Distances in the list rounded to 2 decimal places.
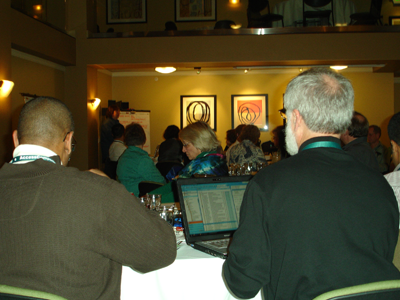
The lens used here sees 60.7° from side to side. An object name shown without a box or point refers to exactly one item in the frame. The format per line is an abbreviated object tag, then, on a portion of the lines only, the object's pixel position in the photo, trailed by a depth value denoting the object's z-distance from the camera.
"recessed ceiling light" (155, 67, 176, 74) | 7.19
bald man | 1.02
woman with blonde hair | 3.03
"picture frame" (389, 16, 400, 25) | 8.13
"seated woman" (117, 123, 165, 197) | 3.75
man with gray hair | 0.97
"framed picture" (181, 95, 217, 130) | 9.16
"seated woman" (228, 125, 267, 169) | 4.68
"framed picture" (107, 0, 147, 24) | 8.79
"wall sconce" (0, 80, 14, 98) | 4.74
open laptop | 1.60
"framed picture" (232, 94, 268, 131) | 9.05
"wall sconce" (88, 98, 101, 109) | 7.08
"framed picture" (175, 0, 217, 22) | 8.73
